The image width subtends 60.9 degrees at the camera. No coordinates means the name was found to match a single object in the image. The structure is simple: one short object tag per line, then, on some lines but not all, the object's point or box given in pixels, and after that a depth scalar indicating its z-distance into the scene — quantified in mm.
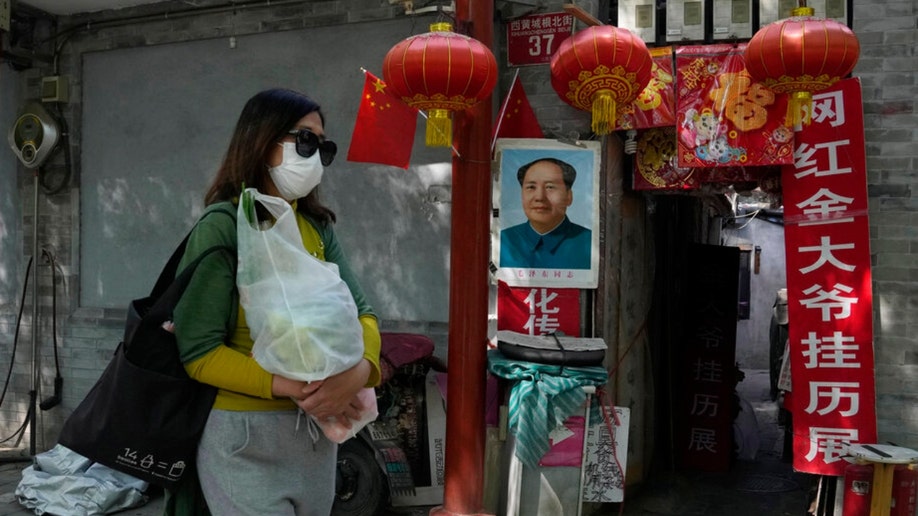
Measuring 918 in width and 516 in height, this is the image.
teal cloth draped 4668
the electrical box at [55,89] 7086
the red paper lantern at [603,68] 4551
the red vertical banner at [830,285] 4930
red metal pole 4863
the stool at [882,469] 4516
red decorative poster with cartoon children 5039
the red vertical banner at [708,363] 7172
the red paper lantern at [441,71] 4227
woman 1893
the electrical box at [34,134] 6980
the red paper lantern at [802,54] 4184
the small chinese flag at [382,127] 5188
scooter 5320
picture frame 5438
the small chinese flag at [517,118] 5539
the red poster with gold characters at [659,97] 5266
